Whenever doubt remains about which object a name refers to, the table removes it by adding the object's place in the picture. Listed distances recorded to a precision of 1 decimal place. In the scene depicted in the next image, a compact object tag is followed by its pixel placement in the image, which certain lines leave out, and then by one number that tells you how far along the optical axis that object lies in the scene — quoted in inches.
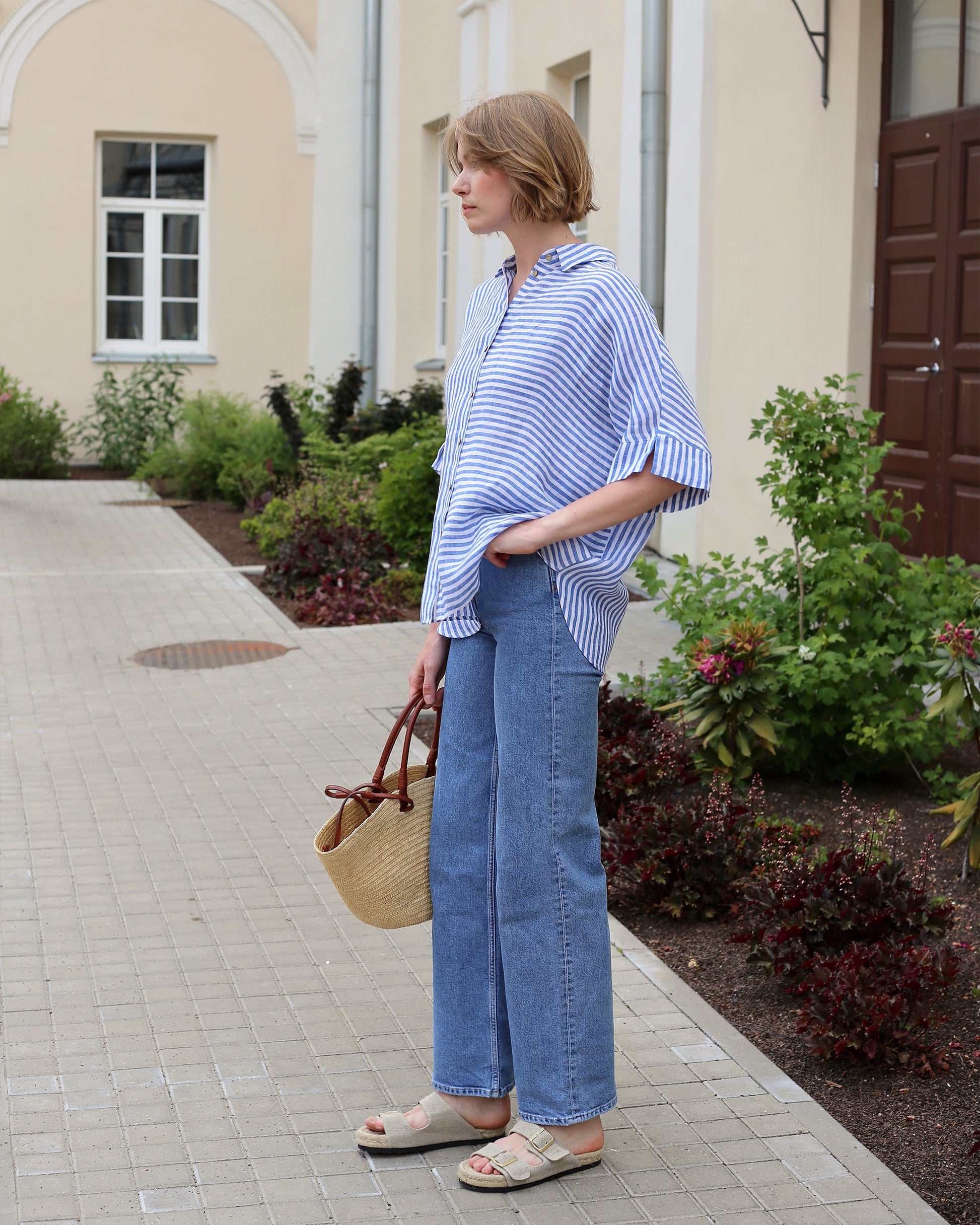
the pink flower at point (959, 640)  171.0
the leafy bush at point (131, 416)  666.2
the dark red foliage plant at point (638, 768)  196.2
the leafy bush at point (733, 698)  195.5
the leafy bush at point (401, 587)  374.9
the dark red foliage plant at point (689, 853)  169.5
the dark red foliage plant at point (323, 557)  386.0
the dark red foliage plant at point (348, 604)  356.2
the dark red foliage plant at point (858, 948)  132.5
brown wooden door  303.3
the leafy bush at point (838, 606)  197.9
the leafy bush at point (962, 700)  167.8
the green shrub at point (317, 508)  414.0
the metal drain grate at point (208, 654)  309.0
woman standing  105.4
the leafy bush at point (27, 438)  631.8
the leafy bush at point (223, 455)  550.0
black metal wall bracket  326.0
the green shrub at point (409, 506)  393.7
